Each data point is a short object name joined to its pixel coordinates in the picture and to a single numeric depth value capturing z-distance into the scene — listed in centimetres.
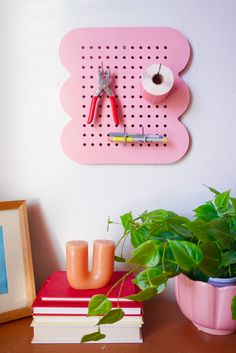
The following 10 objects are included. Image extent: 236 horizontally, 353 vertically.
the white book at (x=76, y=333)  63
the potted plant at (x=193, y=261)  51
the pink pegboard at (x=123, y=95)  77
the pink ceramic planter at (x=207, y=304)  59
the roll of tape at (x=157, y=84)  71
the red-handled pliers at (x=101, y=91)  75
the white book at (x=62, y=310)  63
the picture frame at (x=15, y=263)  72
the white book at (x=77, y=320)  63
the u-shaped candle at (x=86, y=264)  68
